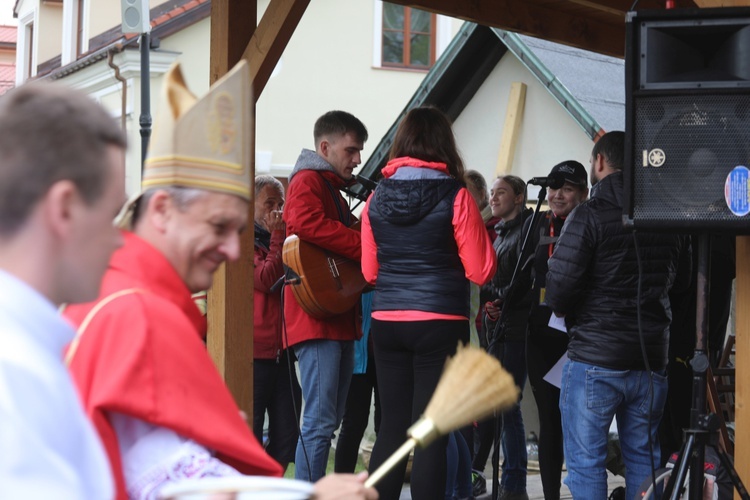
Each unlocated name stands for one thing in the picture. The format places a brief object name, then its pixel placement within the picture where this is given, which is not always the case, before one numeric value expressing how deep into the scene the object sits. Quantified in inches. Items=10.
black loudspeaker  152.4
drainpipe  790.5
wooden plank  429.1
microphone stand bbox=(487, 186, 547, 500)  212.5
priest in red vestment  69.9
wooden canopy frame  202.8
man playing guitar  211.6
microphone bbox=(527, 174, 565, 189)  208.1
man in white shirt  44.6
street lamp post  410.3
